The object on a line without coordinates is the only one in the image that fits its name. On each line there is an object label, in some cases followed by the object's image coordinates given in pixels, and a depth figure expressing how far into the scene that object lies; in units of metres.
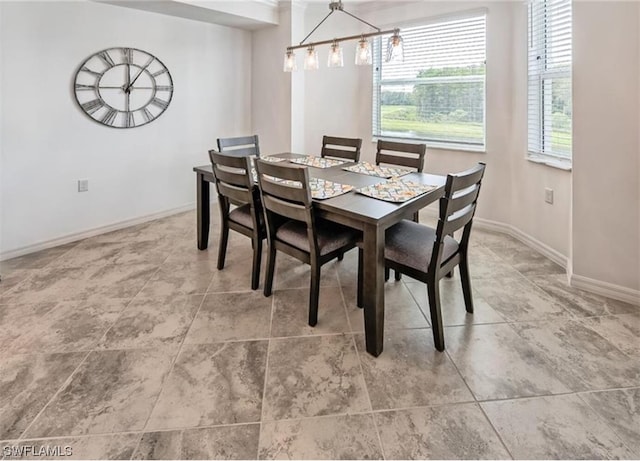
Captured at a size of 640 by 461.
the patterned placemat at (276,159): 3.24
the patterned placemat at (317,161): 3.09
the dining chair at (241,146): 3.47
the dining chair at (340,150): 3.44
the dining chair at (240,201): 2.47
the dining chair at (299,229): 2.00
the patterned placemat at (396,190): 2.07
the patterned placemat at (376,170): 2.71
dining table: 1.78
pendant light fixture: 2.37
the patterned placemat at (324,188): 2.13
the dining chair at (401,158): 2.96
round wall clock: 3.54
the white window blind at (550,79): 2.98
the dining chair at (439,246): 1.81
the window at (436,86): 3.86
